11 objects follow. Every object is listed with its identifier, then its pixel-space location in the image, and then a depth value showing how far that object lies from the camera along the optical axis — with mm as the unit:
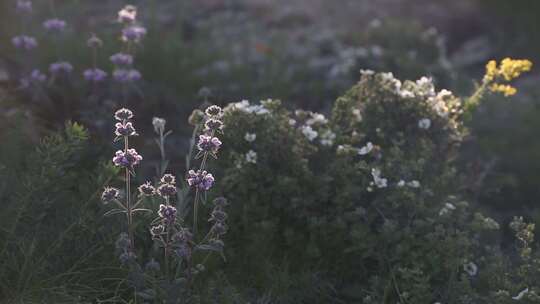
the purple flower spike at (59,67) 4266
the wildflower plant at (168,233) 2787
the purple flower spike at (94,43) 4172
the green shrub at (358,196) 3352
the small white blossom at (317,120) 3805
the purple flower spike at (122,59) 4189
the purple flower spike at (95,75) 4227
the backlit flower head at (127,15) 4125
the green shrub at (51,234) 2963
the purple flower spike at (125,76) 4219
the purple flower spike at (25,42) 4281
